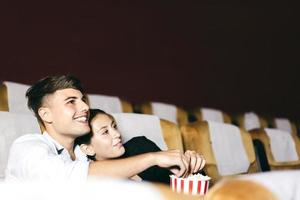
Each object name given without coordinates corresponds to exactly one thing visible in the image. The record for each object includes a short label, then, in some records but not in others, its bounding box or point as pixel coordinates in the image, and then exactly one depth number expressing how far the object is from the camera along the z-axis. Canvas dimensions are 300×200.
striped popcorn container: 1.74
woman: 2.29
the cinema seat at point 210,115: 4.95
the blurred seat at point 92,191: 0.67
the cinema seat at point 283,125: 5.94
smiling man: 1.79
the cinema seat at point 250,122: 5.32
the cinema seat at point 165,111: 4.21
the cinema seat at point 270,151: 3.31
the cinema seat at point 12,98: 2.89
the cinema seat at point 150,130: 2.78
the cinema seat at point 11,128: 2.17
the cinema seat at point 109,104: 3.55
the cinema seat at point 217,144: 2.86
